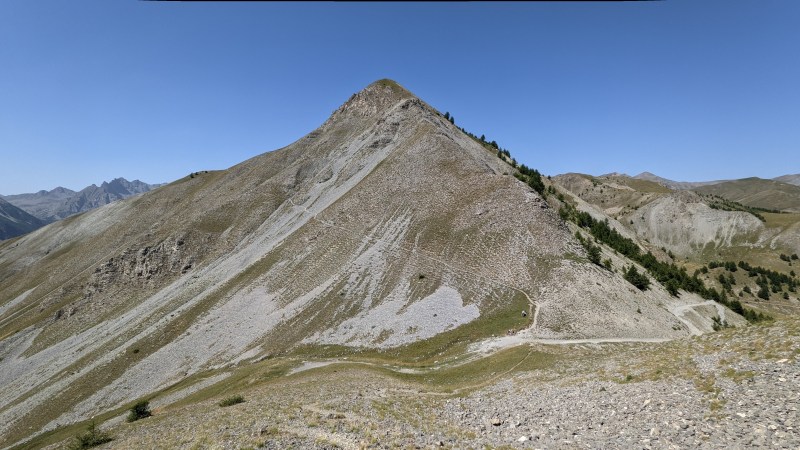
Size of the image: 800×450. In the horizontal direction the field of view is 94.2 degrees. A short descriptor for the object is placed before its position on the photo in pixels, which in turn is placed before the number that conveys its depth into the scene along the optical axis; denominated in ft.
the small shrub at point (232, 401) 107.76
